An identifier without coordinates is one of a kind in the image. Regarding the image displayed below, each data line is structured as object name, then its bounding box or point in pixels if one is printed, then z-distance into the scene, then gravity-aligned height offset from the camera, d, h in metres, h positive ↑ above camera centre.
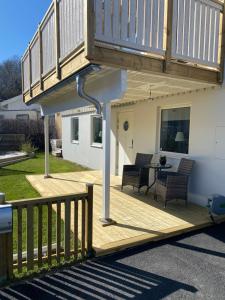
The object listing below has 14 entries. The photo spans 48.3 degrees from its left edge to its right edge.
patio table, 5.73 -0.80
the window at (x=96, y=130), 10.18 +0.04
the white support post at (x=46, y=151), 8.35 -0.72
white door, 7.96 -0.27
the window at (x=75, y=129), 12.58 +0.05
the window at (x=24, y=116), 22.84 +1.24
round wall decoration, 8.16 +0.21
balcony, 3.42 +1.50
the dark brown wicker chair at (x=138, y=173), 6.25 -1.04
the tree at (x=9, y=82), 36.22 +6.86
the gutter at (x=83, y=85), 3.51 +0.68
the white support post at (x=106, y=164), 4.12 -0.56
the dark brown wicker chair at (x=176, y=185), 5.11 -1.10
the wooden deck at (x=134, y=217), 3.73 -1.58
